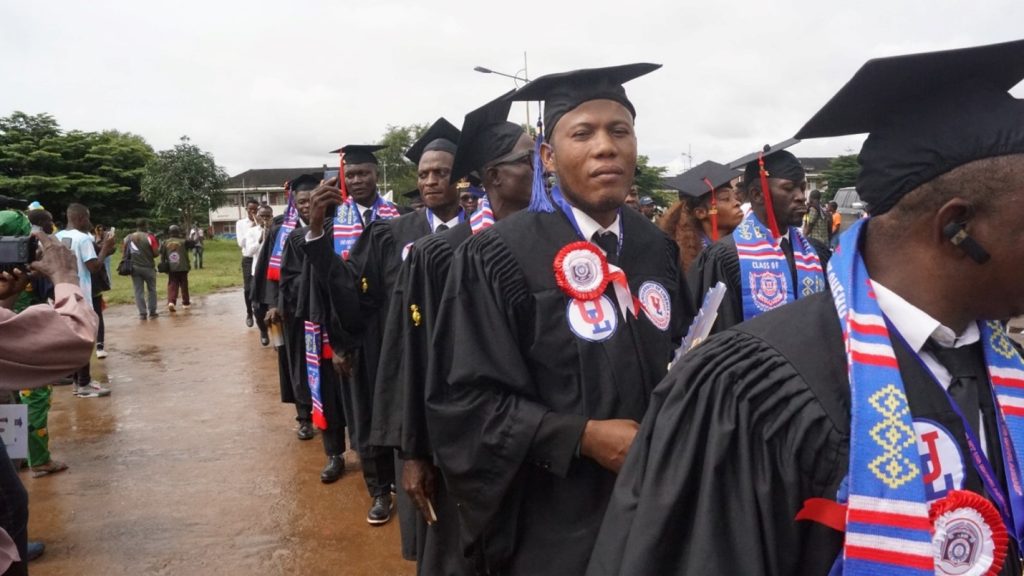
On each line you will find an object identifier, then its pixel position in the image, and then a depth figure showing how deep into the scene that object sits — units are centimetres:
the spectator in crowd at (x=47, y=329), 238
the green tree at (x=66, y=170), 3578
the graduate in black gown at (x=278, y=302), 590
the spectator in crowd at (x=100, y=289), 906
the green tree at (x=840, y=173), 4089
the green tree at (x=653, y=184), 3167
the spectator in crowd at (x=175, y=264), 1427
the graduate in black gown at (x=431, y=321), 264
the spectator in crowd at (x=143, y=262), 1329
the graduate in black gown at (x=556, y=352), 207
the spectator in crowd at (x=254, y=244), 1081
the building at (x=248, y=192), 7794
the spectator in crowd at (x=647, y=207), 1156
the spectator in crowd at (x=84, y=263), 805
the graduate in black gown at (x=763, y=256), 405
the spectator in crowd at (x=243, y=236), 1148
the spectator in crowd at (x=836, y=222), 1139
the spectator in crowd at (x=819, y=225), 933
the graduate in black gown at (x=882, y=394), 111
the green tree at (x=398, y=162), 5512
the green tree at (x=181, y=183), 3866
